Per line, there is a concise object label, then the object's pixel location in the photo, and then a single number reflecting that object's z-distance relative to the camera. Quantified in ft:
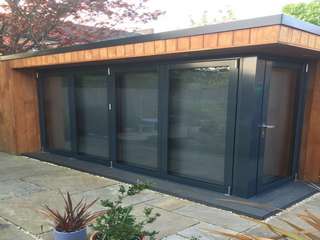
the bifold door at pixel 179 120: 12.23
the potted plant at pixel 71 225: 7.57
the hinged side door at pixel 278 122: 12.05
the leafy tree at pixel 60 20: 23.95
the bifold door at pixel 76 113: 17.19
